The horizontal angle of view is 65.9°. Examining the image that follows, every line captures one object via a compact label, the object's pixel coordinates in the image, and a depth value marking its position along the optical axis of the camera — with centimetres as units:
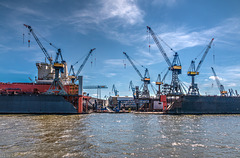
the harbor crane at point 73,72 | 12038
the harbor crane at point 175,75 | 11135
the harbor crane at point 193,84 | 11992
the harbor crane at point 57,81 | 8400
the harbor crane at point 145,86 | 13125
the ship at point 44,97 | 7881
